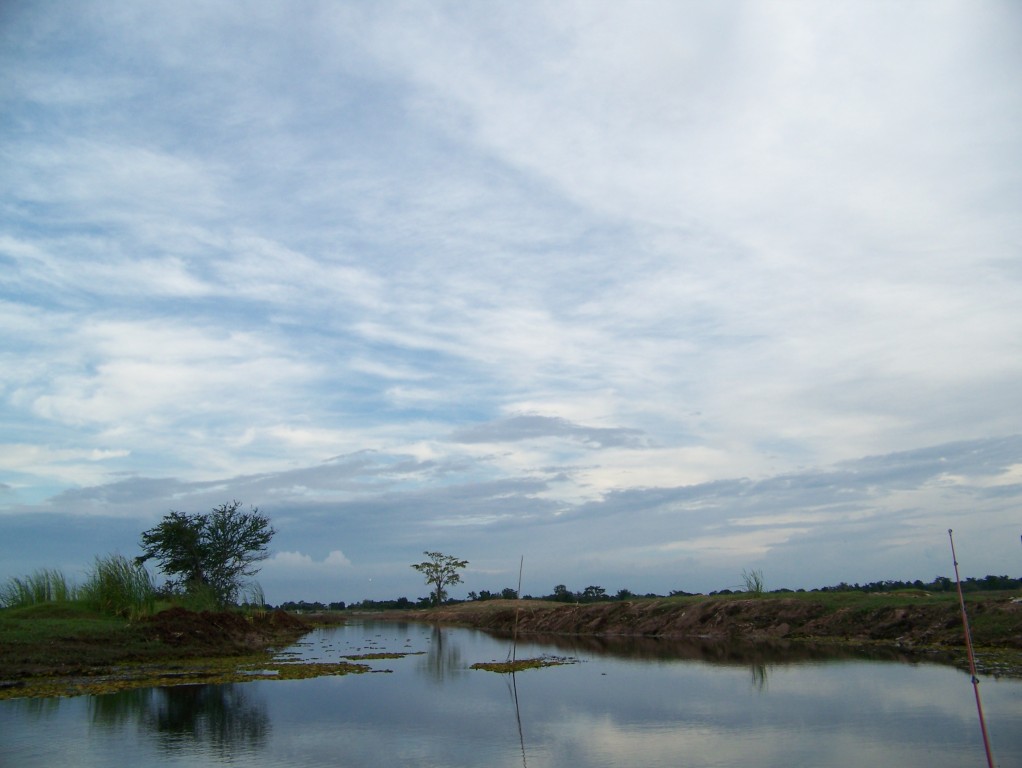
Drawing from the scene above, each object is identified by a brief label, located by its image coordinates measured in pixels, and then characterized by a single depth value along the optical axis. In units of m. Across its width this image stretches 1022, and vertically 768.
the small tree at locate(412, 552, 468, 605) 90.69
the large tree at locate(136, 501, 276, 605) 56.53
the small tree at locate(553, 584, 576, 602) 88.23
